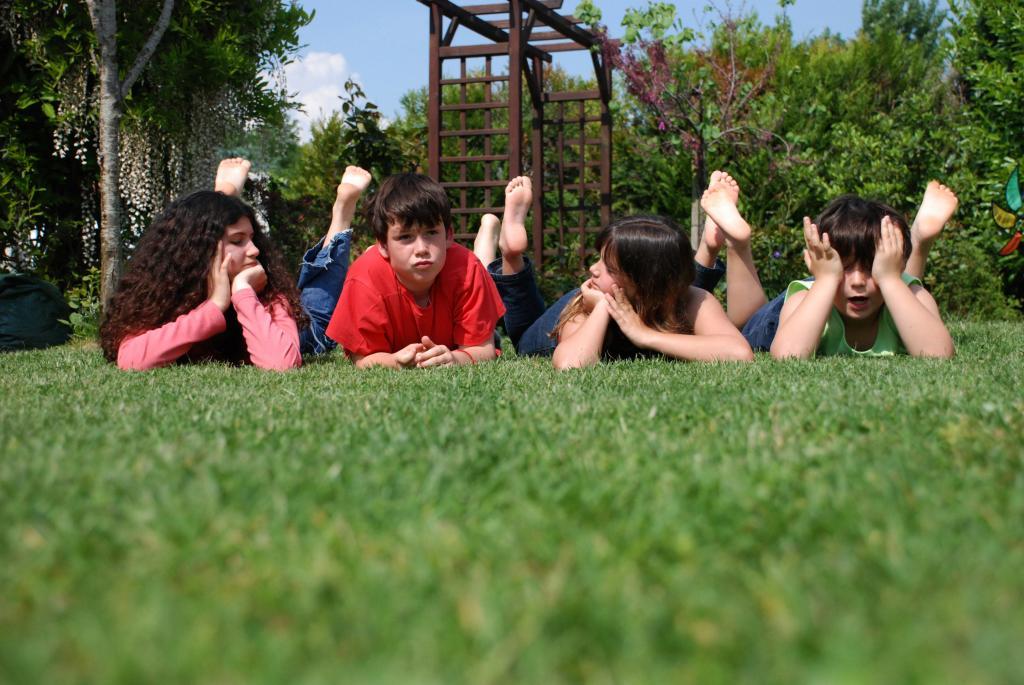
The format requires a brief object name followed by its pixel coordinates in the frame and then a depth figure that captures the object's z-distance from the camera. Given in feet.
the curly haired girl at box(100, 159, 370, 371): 15.67
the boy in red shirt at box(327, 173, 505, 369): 15.05
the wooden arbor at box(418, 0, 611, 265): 30.73
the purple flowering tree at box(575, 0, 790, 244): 32.76
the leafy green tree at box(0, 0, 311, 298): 28.12
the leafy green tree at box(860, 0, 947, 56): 121.60
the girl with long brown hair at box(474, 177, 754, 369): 14.87
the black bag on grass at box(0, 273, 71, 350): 23.99
